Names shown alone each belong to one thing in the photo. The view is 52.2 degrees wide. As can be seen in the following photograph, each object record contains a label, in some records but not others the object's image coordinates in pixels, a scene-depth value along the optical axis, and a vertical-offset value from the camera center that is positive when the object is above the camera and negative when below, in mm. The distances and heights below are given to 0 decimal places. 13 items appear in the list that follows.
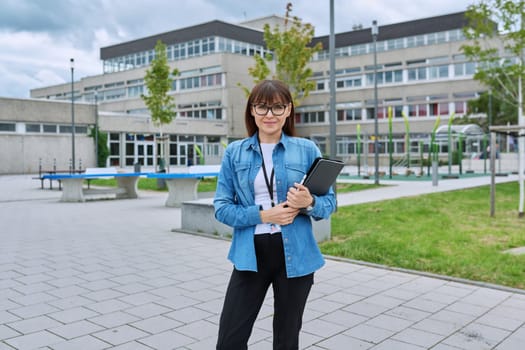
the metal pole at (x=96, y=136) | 43156 +1943
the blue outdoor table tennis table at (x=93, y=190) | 17222 -872
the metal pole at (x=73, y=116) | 38556 +3341
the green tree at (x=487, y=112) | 45438 +3683
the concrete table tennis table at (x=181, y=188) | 15117 -834
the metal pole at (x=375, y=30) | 24562 +5830
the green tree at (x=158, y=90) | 30934 +3980
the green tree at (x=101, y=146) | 44506 +1158
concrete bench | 9523 -1167
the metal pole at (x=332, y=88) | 13117 +1694
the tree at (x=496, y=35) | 14214 +3317
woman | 2631 -316
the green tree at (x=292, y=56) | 23266 +4437
